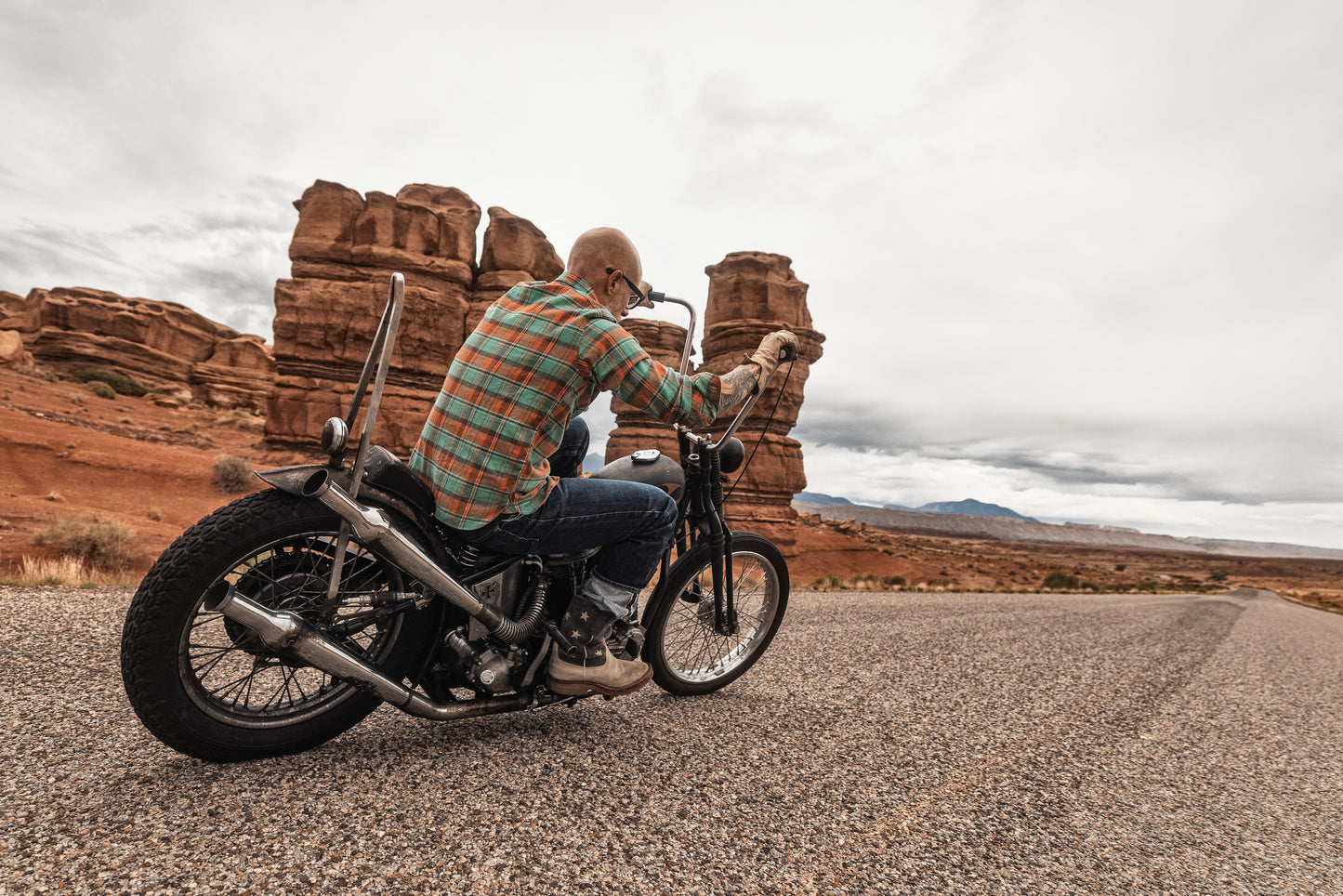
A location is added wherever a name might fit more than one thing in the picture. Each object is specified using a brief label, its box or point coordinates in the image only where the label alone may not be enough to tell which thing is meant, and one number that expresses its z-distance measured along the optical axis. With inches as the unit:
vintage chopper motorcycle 76.4
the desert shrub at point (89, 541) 429.1
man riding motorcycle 89.2
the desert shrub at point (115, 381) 1584.6
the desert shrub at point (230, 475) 896.3
